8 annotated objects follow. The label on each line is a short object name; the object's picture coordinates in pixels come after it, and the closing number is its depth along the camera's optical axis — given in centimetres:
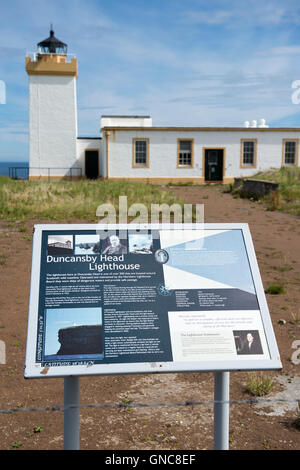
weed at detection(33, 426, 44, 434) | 386
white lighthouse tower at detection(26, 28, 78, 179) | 2897
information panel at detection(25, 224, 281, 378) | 288
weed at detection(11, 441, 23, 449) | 361
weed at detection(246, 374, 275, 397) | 436
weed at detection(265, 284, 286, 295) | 717
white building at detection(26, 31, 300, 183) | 2836
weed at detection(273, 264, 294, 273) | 844
